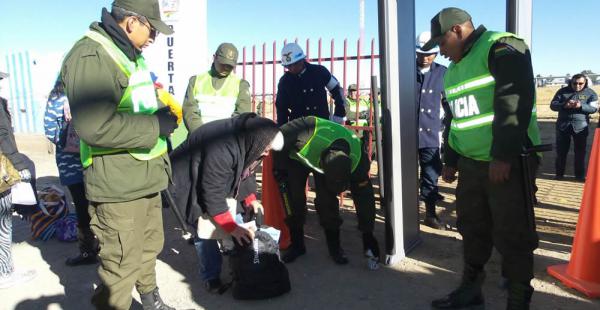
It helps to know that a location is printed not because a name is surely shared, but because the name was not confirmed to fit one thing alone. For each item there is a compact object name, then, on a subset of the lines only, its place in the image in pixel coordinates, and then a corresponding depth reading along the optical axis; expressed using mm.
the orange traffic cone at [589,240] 3082
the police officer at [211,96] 4379
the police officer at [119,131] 1988
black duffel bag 3119
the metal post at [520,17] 3192
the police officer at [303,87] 4645
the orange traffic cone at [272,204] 4242
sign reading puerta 5957
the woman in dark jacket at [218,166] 2613
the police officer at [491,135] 2377
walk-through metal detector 3258
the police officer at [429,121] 4504
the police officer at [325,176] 3309
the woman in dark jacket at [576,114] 7102
